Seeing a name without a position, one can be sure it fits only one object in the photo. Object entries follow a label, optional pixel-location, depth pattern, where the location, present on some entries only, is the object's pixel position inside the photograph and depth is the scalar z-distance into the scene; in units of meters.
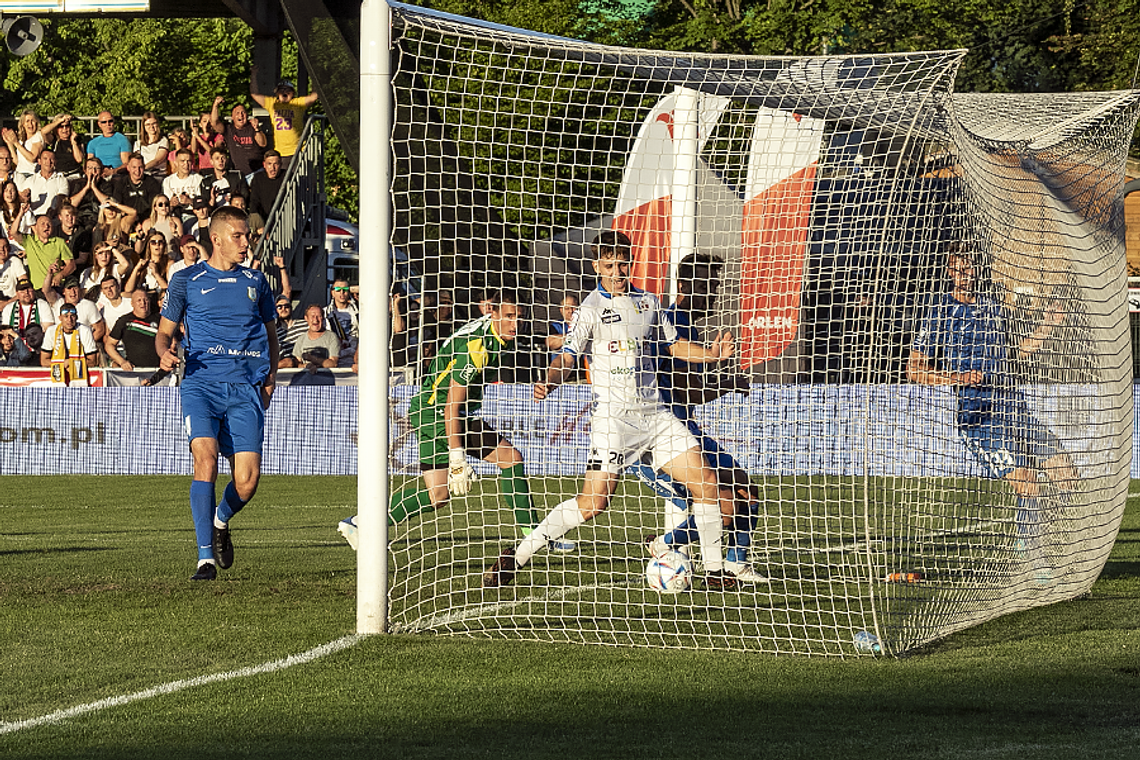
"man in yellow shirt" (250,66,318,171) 44.62
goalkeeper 17.89
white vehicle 55.82
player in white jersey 16.47
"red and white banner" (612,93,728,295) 18.81
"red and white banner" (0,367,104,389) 38.12
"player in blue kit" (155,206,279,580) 17.64
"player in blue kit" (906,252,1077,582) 18.03
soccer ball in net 16.39
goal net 15.06
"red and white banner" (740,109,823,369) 16.61
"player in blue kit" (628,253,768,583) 16.80
